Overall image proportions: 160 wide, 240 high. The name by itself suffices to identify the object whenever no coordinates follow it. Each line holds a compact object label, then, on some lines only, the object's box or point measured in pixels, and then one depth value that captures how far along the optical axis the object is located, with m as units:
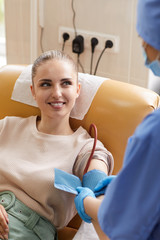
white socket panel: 2.79
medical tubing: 1.60
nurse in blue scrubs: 0.98
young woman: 1.58
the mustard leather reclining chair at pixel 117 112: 1.67
